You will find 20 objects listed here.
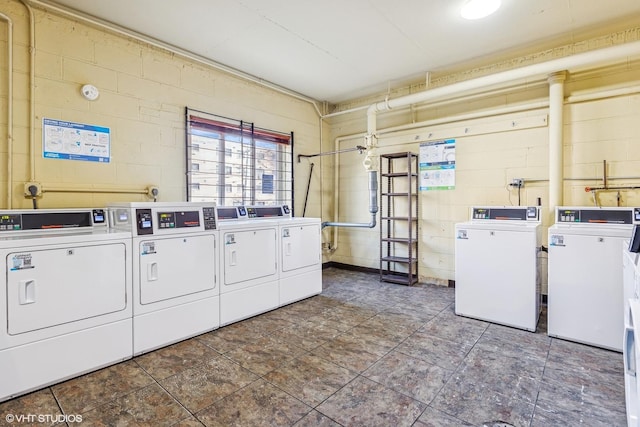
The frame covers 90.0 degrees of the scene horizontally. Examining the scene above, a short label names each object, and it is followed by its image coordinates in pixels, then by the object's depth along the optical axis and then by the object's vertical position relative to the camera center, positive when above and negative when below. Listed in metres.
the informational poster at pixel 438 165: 4.27 +0.64
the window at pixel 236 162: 3.82 +0.67
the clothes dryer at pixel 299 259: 3.64 -0.57
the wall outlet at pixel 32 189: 2.61 +0.19
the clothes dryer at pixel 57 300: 1.95 -0.59
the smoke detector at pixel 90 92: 2.90 +1.10
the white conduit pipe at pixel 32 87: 2.65 +1.04
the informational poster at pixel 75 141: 2.75 +0.64
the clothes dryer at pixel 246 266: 3.07 -0.55
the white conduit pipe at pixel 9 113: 2.56 +0.79
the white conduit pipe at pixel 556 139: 3.37 +0.76
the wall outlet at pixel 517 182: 3.70 +0.34
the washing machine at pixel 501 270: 2.90 -0.56
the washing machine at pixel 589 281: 2.48 -0.56
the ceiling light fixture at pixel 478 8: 2.68 +1.75
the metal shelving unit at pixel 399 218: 4.50 -0.09
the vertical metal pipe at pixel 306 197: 5.18 +0.24
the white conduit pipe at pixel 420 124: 3.70 +1.20
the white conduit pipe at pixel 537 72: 2.91 +1.46
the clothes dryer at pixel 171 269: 2.50 -0.48
